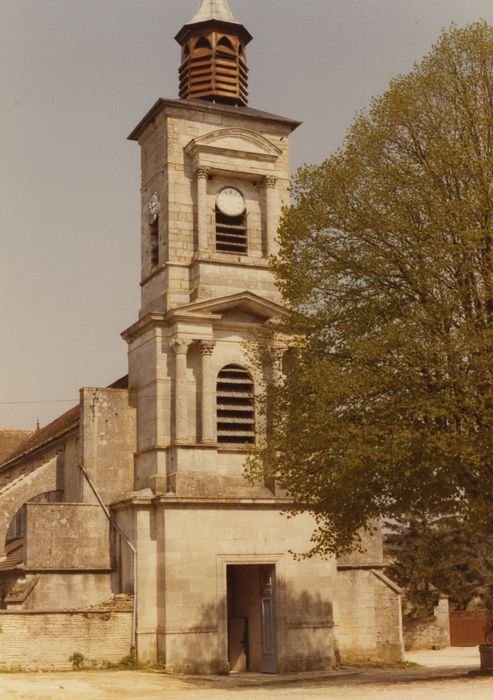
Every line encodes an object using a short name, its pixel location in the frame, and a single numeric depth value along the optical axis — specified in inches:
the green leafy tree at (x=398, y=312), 696.4
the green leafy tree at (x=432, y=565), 1376.7
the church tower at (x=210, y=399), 970.1
